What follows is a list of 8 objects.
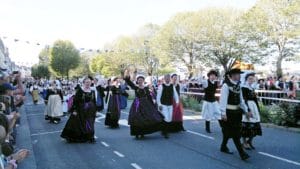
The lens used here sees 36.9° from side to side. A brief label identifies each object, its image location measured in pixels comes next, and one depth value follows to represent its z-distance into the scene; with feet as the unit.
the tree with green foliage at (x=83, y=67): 364.83
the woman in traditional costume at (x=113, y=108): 51.38
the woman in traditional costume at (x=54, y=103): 59.62
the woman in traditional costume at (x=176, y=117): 45.75
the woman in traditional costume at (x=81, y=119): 39.47
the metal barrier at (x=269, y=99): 56.42
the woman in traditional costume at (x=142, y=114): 41.22
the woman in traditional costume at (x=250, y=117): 33.76
